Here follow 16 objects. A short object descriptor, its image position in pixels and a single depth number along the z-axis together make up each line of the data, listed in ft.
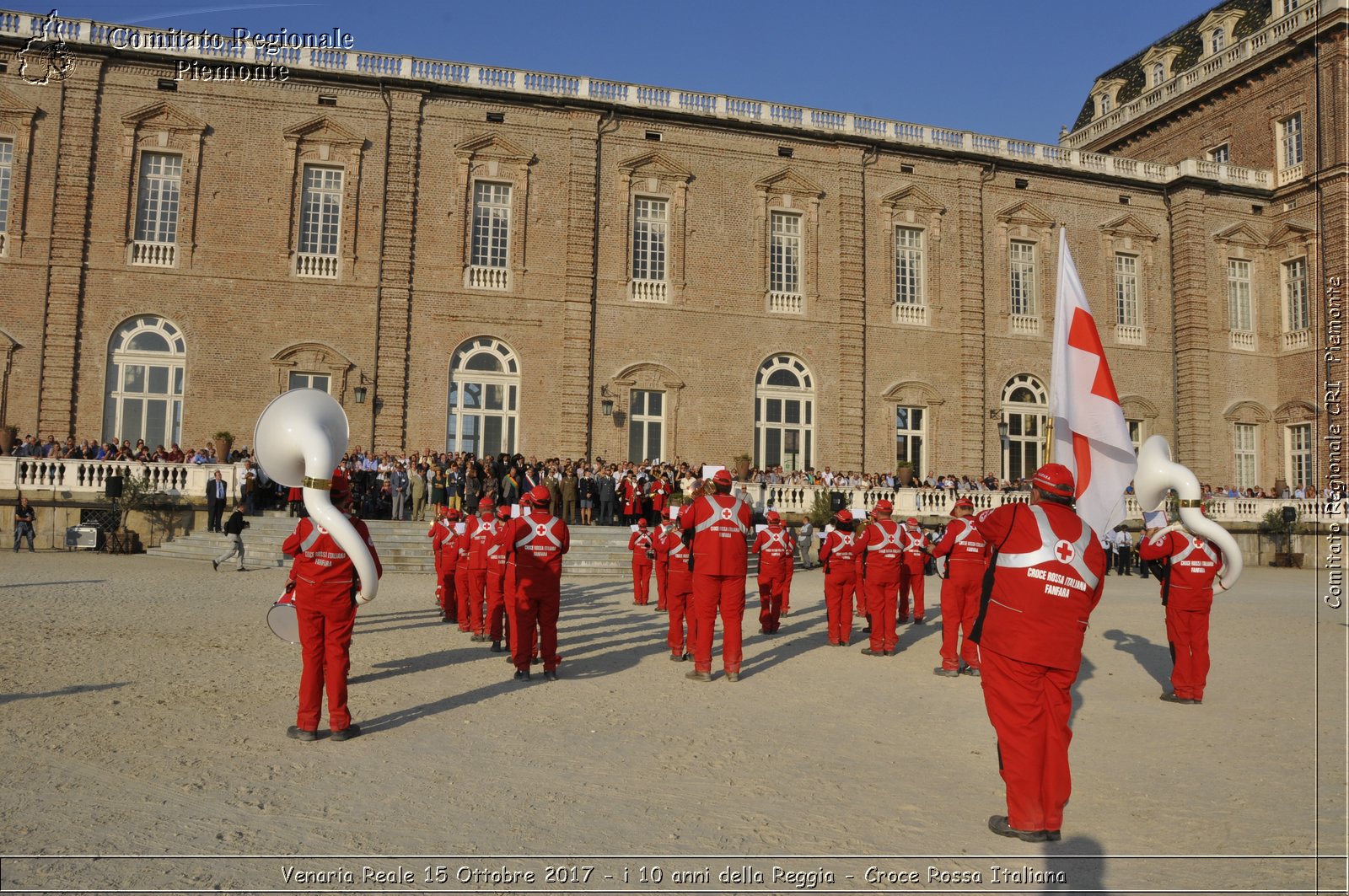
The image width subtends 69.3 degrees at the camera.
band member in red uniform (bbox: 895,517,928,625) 42.88
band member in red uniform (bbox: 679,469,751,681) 32.50
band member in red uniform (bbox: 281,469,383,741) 23.68
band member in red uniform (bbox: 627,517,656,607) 52.39
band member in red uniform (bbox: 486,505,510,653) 37.42
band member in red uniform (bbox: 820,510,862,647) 41.52
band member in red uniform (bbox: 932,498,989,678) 36.37
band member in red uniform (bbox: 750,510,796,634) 43.65
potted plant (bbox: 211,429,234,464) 79.25
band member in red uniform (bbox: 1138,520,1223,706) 31.63
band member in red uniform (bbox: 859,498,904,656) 39.65
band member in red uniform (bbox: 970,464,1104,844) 18.06
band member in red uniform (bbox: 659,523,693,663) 36.40
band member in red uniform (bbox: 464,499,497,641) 40.45
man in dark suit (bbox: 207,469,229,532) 71.05
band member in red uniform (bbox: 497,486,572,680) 31.91
